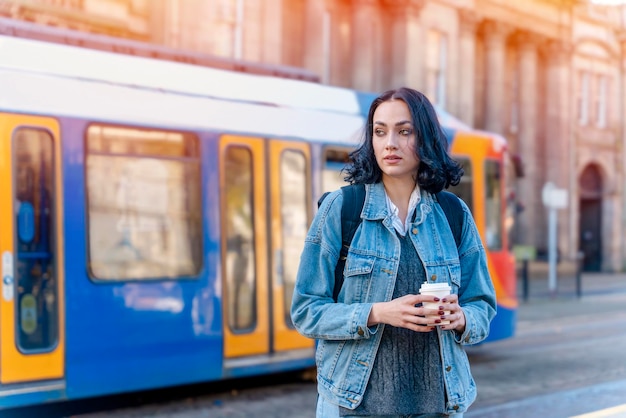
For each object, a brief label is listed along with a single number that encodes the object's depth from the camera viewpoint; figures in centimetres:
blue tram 703
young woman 270
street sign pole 2142
